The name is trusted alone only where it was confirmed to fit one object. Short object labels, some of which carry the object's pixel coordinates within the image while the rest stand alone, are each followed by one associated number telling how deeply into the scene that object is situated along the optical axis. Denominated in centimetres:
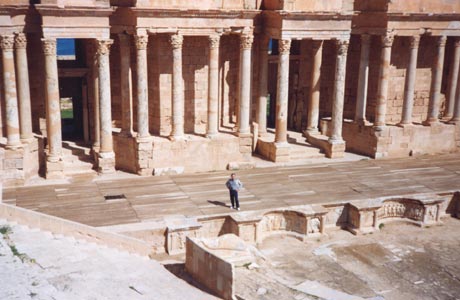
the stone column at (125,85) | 2236
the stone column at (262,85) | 2512
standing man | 1884
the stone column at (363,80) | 2583
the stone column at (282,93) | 2350
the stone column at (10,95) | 2019
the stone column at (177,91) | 2217
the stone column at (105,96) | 2112
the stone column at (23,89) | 2055
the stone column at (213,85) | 2292
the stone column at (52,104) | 2034
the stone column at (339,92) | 2453
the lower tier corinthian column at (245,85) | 2369
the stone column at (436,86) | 2603
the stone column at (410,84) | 2558
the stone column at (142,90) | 2170
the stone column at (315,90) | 2522
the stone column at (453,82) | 2655
